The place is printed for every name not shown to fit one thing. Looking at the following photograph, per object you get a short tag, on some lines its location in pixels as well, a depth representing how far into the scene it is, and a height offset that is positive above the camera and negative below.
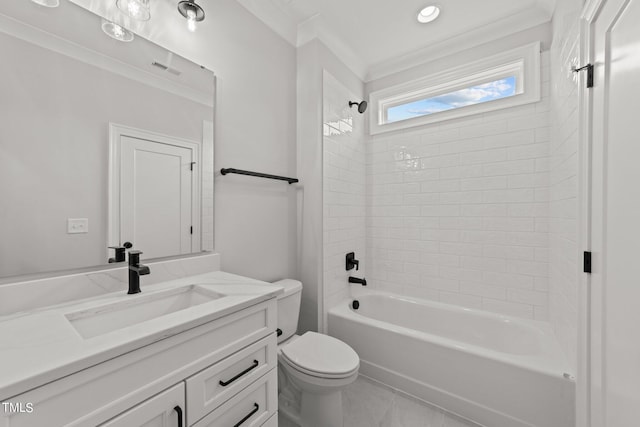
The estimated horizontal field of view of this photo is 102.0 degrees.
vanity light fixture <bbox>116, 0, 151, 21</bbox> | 1.18 +0.95
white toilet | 1.37 -0.86
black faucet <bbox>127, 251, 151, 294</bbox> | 1.08 -0.25
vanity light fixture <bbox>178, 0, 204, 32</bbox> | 1.33 +1.06
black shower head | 2.27 +0.95
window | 1.99 +1.09
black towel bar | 1.59 +0.26
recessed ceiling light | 1.89 +1.50
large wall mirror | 0.94 +0.29
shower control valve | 2.40 -0.45
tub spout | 2.39 -0.62
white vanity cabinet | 0.58 -0.48
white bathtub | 1.39 -0.95
